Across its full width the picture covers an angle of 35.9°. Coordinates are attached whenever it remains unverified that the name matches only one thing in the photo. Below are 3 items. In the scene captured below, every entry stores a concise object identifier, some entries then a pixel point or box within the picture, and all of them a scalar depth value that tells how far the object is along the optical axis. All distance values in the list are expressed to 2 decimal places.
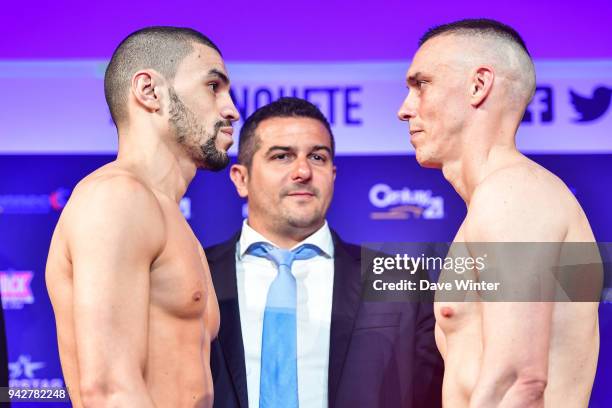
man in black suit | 3.52
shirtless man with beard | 2.40
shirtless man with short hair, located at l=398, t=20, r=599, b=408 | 2.51
